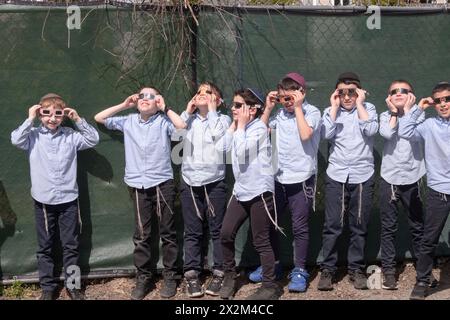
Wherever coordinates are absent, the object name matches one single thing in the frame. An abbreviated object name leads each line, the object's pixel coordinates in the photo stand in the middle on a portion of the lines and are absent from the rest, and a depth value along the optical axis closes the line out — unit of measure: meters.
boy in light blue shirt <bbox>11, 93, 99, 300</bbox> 5.06
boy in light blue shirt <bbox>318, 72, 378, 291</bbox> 5.24
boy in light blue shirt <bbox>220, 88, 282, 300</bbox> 4.97
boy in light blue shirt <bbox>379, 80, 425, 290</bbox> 5.18
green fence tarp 5.22
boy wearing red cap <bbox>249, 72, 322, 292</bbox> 5.15
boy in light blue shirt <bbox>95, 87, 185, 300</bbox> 5.18
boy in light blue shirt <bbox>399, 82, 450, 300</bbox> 5.00
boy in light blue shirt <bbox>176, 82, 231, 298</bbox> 5.17
